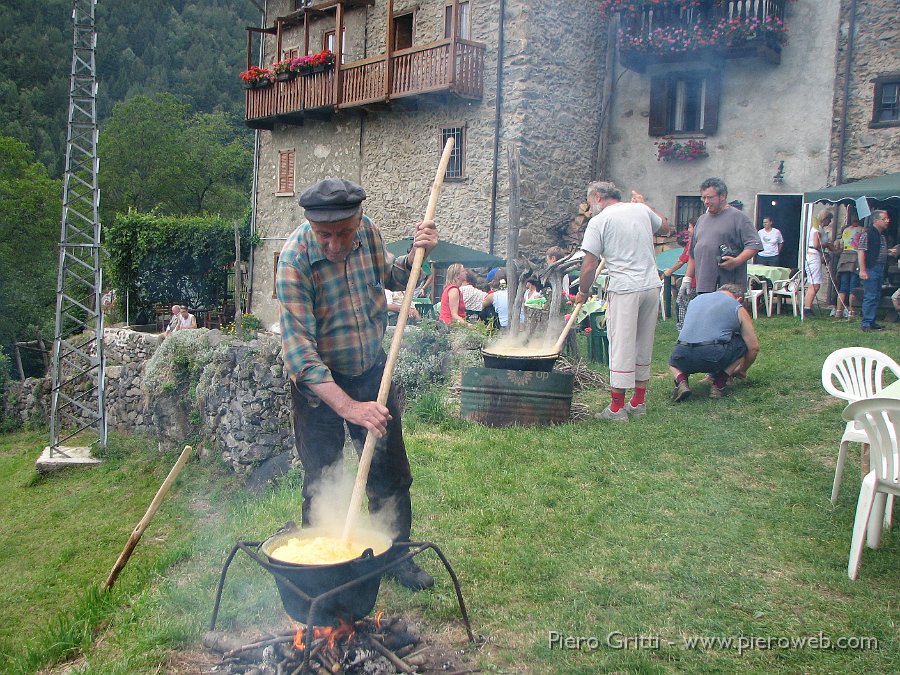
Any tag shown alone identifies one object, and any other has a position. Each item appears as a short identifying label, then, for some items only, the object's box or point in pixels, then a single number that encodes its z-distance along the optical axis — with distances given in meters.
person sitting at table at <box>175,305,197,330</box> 20.61
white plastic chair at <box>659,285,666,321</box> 14.45
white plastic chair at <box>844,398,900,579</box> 3.52
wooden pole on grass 3.56
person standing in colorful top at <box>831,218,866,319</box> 12.70
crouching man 7.13
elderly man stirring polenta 3.08
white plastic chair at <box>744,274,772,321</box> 13.42
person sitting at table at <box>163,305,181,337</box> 20.80
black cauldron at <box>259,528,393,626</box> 2.71
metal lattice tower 13.39
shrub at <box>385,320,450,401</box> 8.56
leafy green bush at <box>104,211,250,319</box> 27.38
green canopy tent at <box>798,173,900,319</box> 12.21
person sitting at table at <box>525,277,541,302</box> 11.52
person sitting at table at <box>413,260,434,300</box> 14.67
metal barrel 6.56
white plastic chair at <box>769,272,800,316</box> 13.48
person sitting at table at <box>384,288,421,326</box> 10.96
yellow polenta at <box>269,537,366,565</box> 2.90
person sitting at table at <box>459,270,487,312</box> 12.25
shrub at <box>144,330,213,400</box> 10.93
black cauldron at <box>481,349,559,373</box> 6.73
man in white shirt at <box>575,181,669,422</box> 6.41
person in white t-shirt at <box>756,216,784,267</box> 14.77
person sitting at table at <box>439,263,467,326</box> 11.06
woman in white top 13.65
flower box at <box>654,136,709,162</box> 16.44
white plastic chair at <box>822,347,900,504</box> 4.83
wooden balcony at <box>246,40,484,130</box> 16.41
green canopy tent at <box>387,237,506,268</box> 14.62
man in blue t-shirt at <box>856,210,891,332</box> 11.03
